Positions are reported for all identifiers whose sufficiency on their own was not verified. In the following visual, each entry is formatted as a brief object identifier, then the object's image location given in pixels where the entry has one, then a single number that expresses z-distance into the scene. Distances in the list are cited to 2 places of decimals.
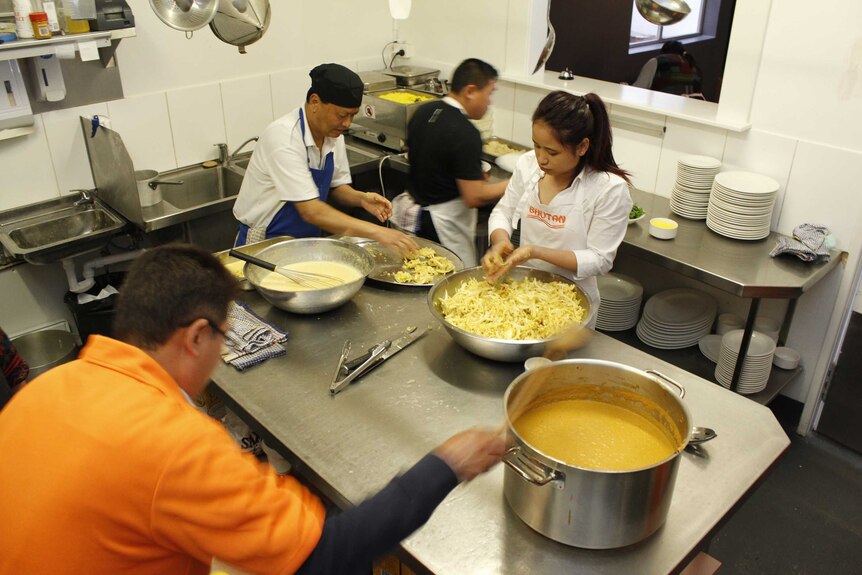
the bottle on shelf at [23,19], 3.06
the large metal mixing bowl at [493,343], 2.01
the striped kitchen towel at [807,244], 3.10
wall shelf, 3.04
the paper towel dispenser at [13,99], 3.34
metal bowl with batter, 2.30
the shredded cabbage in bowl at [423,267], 2.62
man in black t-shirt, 3.06
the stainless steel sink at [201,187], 4.08
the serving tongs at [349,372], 2.00
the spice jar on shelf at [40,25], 3.10
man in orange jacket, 1.15
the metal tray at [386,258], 2.66
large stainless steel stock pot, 1.36
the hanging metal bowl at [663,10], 3.10
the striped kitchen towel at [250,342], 2.12
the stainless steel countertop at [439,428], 1.49
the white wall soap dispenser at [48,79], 3.44
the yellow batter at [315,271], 2.44
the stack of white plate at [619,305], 3.91
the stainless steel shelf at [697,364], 3.42
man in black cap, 2.68
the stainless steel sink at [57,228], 3.32
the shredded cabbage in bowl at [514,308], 2.10
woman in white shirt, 2.31
